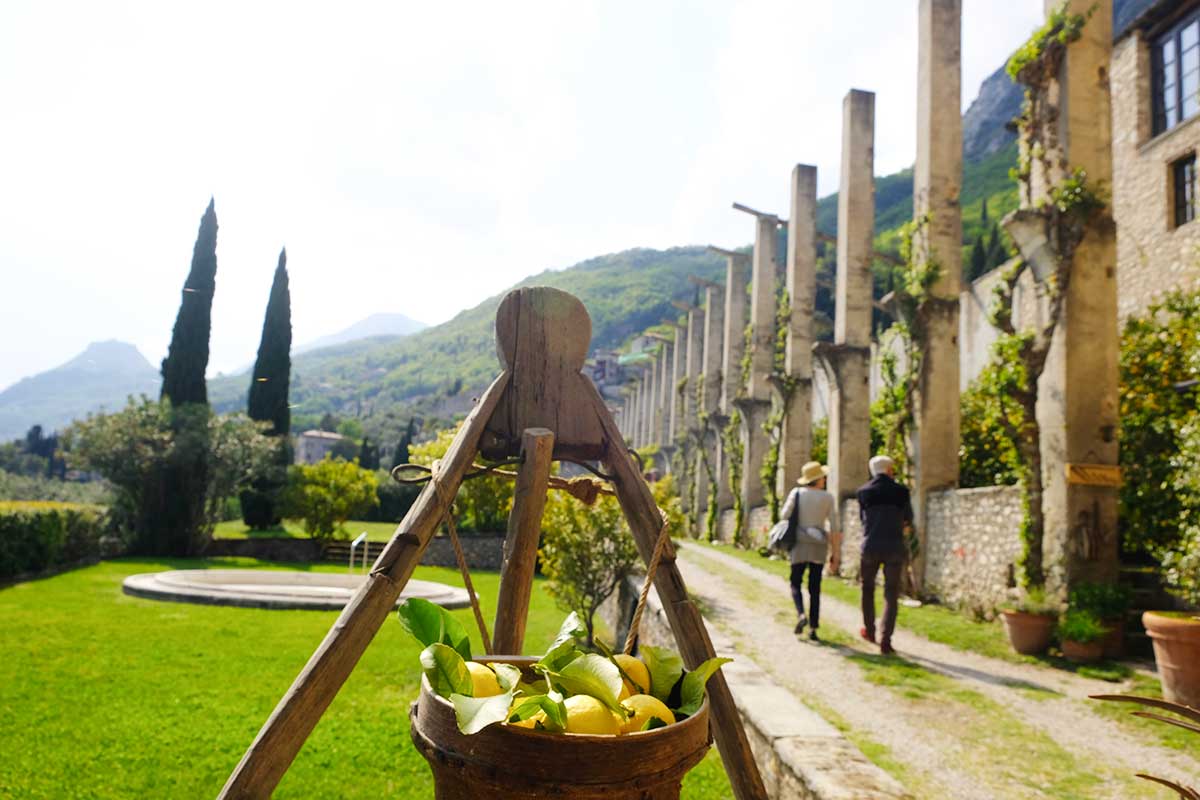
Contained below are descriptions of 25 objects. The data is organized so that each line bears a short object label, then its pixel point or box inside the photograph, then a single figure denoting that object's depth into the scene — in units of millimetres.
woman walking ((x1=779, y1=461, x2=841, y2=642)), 7707
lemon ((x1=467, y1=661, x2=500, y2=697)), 1589
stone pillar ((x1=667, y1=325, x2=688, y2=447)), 35634
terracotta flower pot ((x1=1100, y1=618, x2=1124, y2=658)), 7117
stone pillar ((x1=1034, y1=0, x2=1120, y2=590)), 7719
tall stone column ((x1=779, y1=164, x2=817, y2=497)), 18438
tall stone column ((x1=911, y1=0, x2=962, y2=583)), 11047
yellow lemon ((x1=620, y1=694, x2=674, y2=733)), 1546
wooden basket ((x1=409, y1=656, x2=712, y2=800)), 1410
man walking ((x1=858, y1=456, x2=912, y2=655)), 7418
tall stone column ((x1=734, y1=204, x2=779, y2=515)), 21484
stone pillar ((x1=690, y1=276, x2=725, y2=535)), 27781
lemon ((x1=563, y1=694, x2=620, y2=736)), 1455
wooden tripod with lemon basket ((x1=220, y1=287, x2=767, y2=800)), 2258
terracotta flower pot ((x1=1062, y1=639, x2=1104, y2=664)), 6957
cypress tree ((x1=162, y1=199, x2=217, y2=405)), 22703
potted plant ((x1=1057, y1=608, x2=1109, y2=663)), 6941
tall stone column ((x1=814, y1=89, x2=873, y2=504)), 14883
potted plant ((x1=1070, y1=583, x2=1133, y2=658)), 7145
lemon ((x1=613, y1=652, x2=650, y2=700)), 1731
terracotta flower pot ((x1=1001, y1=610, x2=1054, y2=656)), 7262
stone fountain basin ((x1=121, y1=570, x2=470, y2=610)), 12398
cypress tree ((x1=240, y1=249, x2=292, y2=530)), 21016
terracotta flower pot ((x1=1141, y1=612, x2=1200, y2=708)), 5324
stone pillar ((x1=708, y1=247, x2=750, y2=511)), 24797
